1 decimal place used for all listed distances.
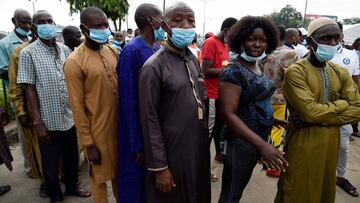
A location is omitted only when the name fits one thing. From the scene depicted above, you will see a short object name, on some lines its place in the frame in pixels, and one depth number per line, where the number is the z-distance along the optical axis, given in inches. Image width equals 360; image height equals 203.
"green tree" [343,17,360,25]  1909.9
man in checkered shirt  109.5
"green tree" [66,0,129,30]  627.8
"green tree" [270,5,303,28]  2317.2
